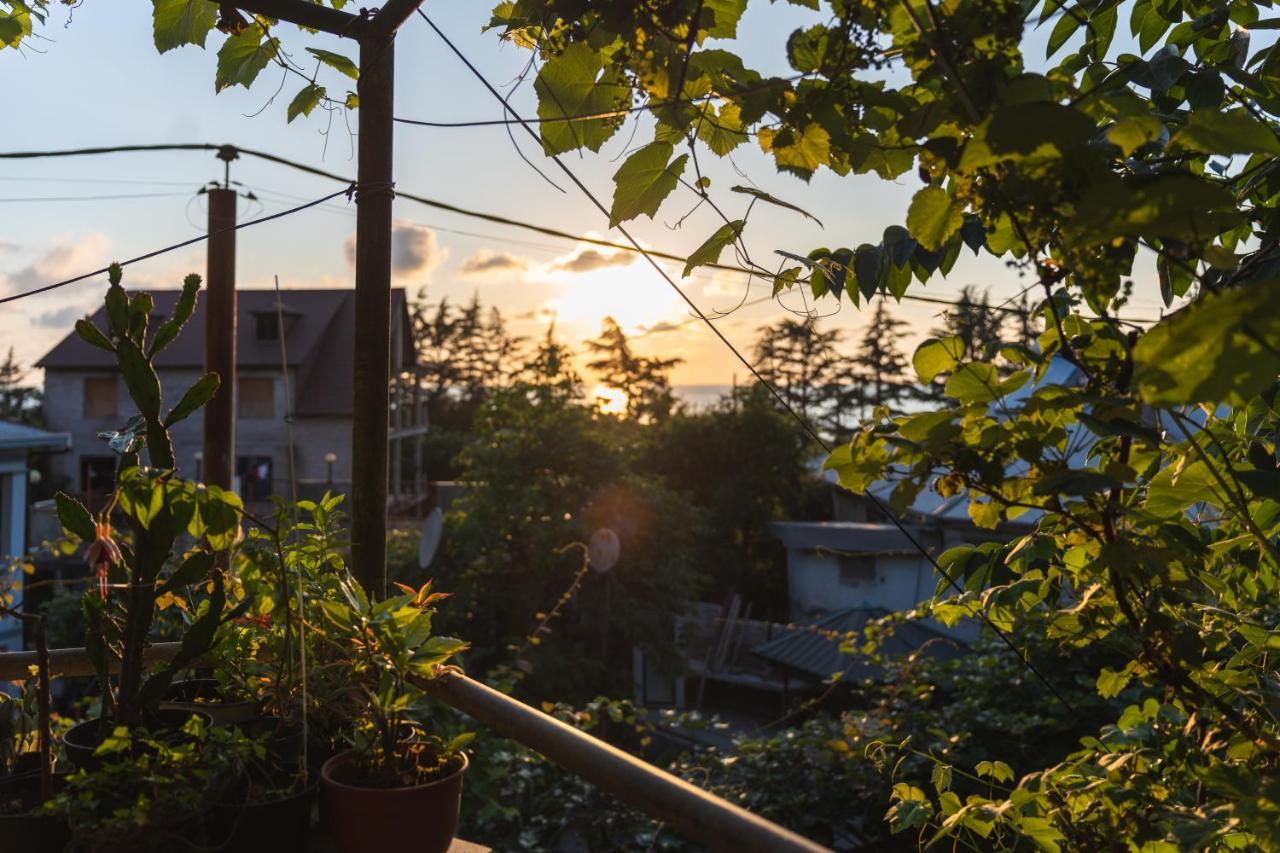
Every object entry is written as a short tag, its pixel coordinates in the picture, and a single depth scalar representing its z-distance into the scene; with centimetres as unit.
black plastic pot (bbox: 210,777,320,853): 144
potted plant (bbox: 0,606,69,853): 140
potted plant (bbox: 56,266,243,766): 157
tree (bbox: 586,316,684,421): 3192
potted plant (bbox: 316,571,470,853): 149
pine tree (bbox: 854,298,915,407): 3362
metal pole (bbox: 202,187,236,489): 405
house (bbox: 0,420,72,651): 897
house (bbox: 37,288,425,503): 2033
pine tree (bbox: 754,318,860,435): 3331
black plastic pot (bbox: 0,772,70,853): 140
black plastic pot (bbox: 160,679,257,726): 172
